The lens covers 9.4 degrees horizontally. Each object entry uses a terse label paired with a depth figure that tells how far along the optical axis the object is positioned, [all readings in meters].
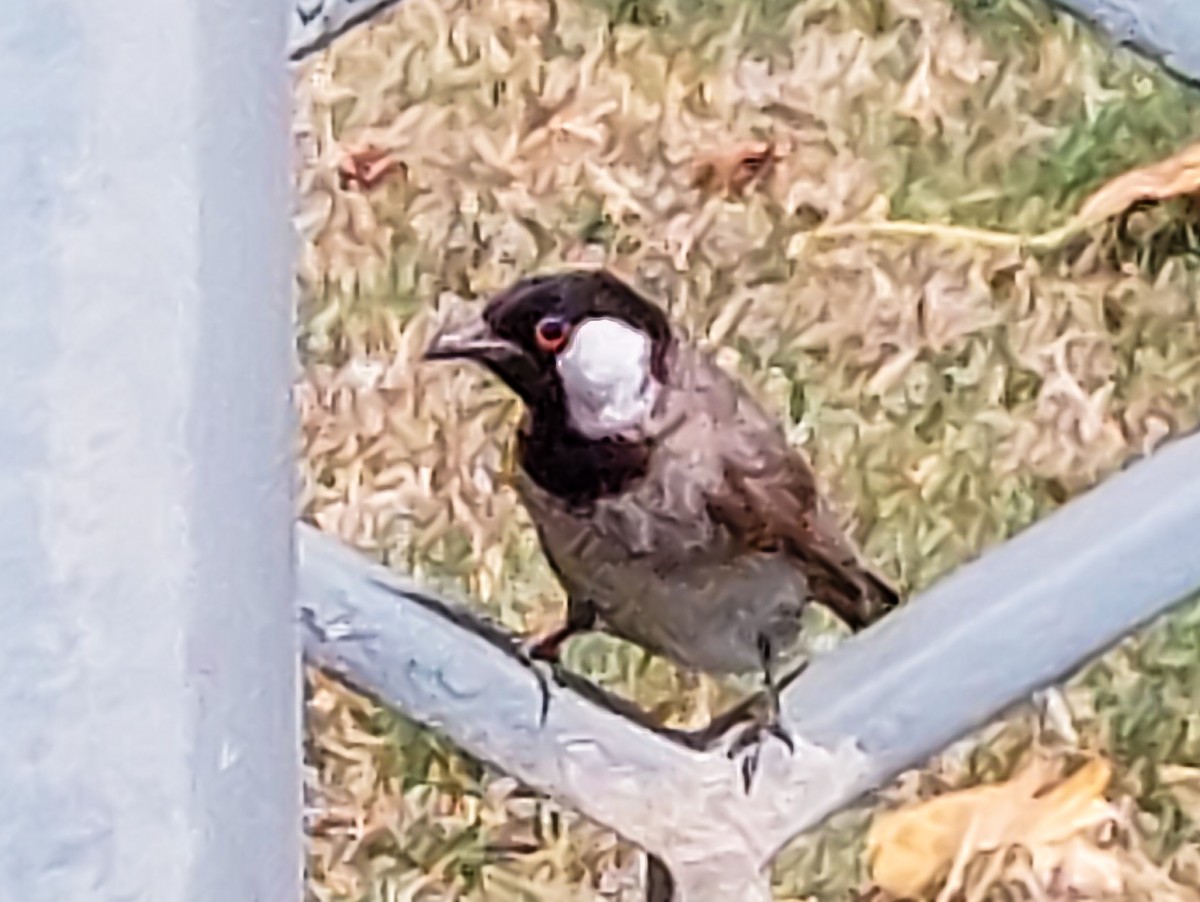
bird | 1.11
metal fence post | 1.07
